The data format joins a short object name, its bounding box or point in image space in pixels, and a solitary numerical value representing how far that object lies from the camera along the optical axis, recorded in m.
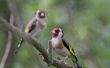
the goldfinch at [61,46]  6.21
